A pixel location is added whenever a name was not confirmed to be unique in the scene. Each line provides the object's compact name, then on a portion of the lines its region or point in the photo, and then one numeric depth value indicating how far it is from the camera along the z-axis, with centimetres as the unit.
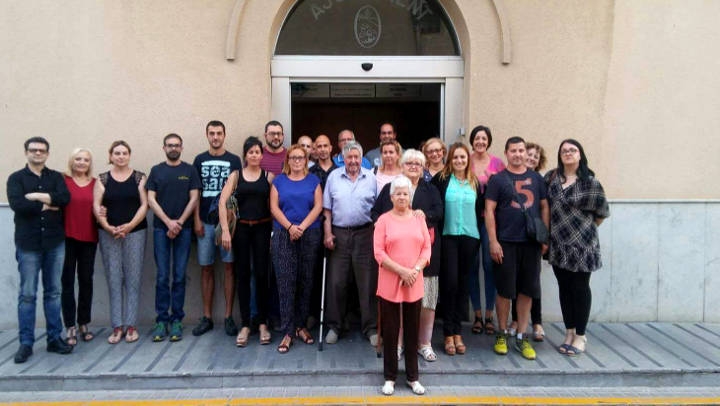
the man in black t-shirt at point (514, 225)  477
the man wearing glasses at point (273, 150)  550
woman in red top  502
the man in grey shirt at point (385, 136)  571
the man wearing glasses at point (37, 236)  470
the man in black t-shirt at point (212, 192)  536
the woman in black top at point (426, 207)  462
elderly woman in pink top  414
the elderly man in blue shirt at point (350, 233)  497
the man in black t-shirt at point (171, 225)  522
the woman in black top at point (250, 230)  514
